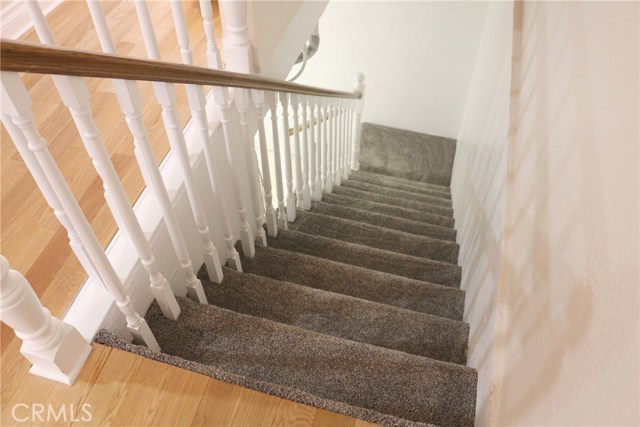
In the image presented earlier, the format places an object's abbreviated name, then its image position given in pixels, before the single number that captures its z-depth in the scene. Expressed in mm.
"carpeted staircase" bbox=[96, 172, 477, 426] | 1434
